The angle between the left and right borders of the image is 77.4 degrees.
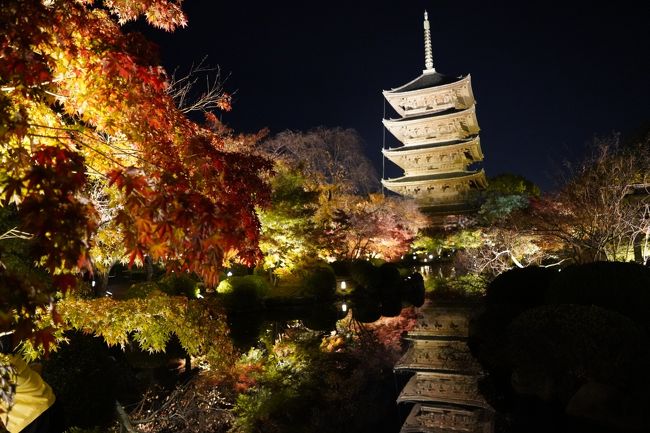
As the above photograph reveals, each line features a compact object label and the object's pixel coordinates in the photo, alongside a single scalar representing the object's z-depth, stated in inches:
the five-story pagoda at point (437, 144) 1146.0
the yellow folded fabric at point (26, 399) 117.0
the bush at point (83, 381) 175.3
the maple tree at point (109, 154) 80.2
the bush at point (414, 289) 804.9
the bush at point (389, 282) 789.9
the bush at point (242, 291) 621.6
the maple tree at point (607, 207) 391.5
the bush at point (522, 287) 415.8
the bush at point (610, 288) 278.1
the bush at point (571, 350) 230.7
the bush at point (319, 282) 695.7
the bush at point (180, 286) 579.5
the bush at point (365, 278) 773.3
